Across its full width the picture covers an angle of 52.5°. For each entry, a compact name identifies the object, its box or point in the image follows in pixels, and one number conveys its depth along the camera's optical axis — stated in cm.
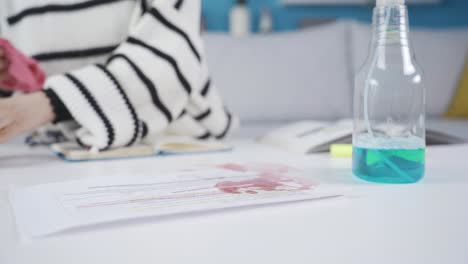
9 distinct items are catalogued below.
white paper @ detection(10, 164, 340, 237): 35
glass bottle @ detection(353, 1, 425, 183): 50
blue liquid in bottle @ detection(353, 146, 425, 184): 49
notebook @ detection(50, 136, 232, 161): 69
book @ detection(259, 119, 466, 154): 74
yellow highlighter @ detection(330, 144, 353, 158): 70
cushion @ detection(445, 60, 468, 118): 206
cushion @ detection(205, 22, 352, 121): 183
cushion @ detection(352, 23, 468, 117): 202
